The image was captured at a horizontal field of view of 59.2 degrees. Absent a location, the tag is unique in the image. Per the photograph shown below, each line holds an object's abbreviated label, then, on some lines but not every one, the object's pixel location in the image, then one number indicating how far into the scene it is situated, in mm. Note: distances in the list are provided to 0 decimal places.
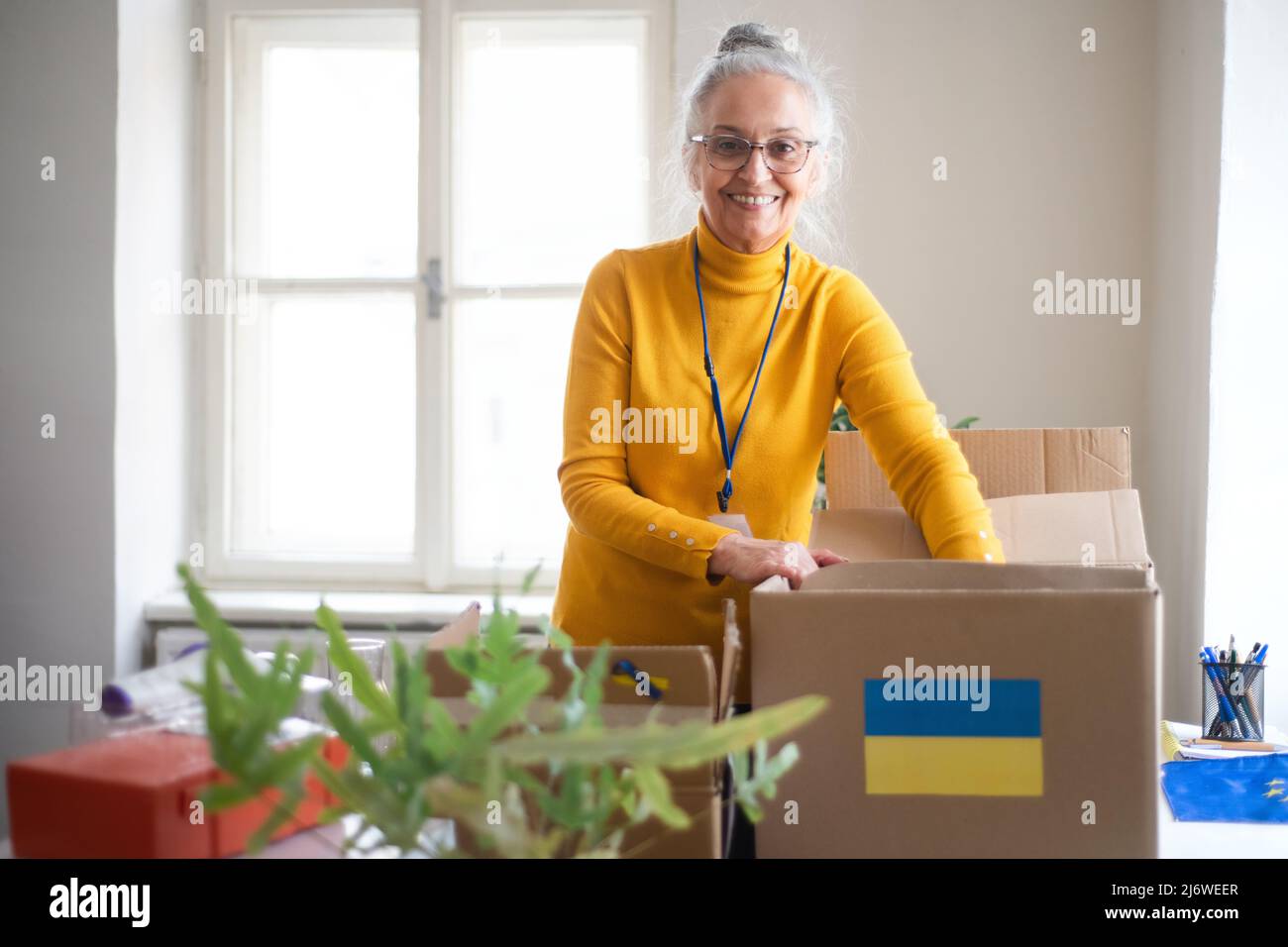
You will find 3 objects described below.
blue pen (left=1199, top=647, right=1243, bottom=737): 1544
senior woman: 1330
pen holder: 1541
